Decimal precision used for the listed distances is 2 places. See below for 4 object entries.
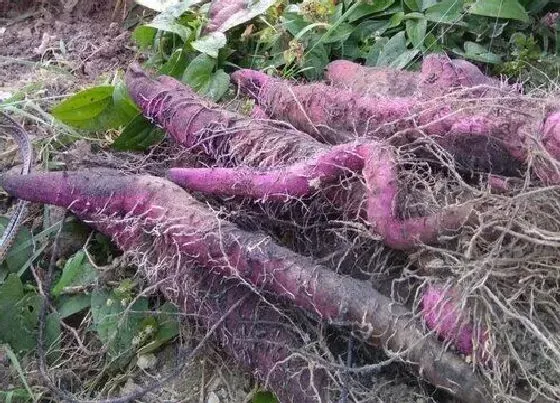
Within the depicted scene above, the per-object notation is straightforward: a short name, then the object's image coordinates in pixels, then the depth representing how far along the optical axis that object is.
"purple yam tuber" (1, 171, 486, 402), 0.95
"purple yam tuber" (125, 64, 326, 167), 1.21
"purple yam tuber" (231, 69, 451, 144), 1.15
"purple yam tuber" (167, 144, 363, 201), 1.08
